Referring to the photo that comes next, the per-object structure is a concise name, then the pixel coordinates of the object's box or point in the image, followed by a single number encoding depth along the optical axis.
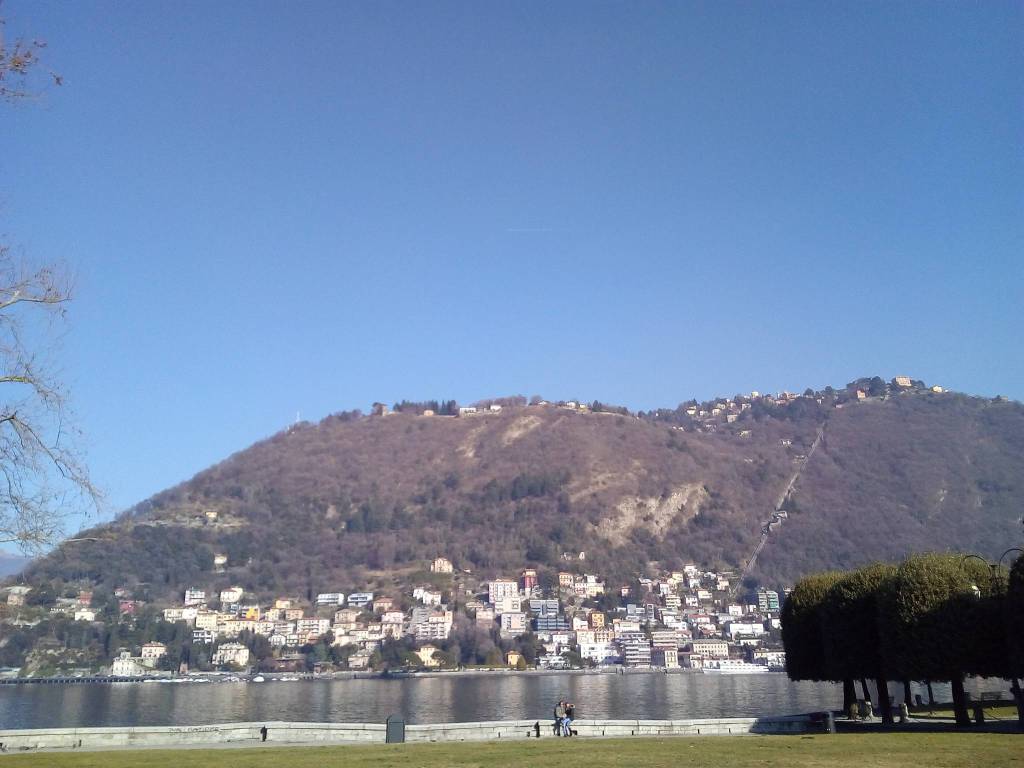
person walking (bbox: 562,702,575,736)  30.02
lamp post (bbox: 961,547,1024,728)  29.39
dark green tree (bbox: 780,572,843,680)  46.38
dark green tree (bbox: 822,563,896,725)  40.59
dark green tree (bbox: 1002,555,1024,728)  30.45
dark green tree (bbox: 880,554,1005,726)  33.78
